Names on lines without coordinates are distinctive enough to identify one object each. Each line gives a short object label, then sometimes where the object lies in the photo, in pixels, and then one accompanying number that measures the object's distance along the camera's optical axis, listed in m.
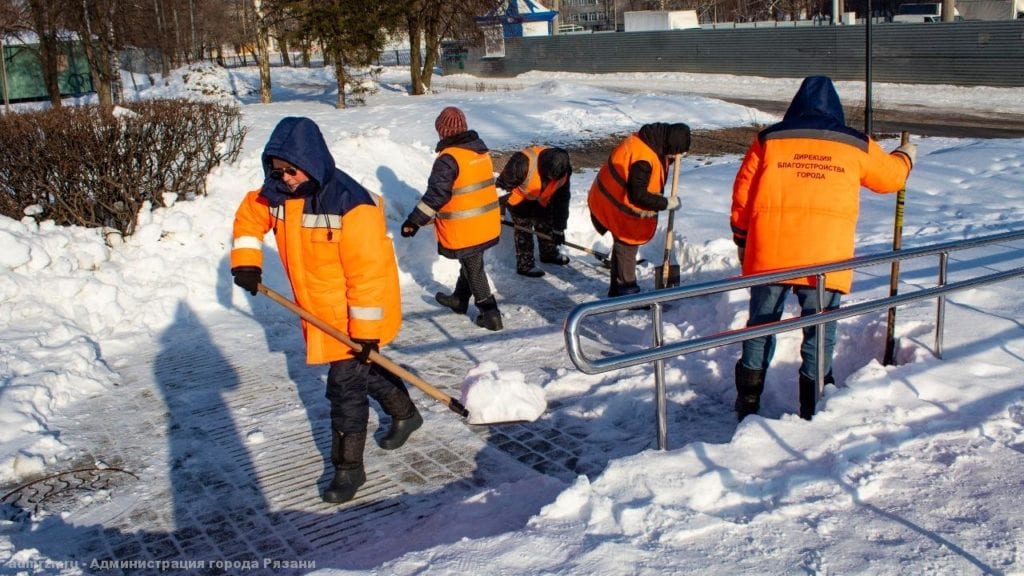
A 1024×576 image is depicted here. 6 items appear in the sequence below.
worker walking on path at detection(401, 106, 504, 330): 6.93
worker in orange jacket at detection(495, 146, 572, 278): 8.45
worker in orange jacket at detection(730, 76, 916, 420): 4.54
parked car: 38.48
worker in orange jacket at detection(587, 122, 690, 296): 6.99
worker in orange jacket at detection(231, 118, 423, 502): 4.34
